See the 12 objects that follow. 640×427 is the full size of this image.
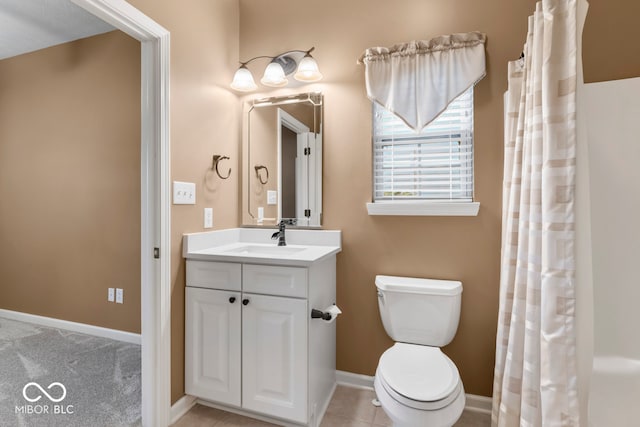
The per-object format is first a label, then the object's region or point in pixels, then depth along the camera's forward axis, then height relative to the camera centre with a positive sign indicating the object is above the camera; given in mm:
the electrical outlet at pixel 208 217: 1876 -40
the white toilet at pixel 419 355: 1189 -687
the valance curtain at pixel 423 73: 1675 +785
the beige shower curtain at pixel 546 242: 954 -99
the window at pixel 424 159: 1757 +310
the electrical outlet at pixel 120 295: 2527 -694
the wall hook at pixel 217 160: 1942 +321
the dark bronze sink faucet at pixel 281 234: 1999 -149
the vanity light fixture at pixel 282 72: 1902 +890
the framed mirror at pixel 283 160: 2016 +348
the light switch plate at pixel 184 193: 1639 +99
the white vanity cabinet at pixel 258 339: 1497 -654
